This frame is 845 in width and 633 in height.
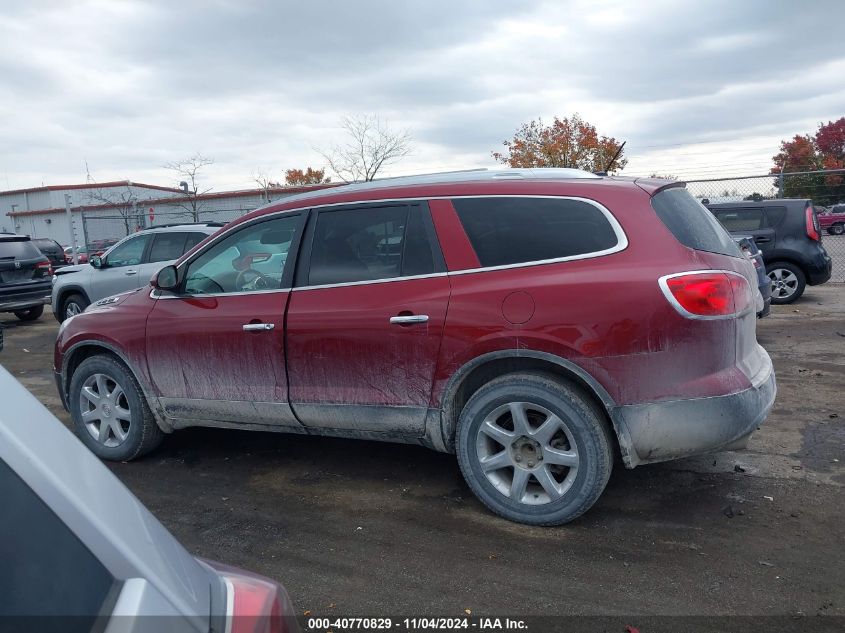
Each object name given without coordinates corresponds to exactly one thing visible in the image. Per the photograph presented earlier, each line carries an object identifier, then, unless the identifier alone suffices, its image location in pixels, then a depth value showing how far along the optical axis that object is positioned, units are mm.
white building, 23438
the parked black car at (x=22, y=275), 13219
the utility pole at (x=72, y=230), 20344
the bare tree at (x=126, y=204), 21984
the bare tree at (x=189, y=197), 26909
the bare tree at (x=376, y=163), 25984
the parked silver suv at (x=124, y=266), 11258
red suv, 3807
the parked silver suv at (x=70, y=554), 1227
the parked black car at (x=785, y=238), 11703
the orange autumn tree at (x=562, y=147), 33031
